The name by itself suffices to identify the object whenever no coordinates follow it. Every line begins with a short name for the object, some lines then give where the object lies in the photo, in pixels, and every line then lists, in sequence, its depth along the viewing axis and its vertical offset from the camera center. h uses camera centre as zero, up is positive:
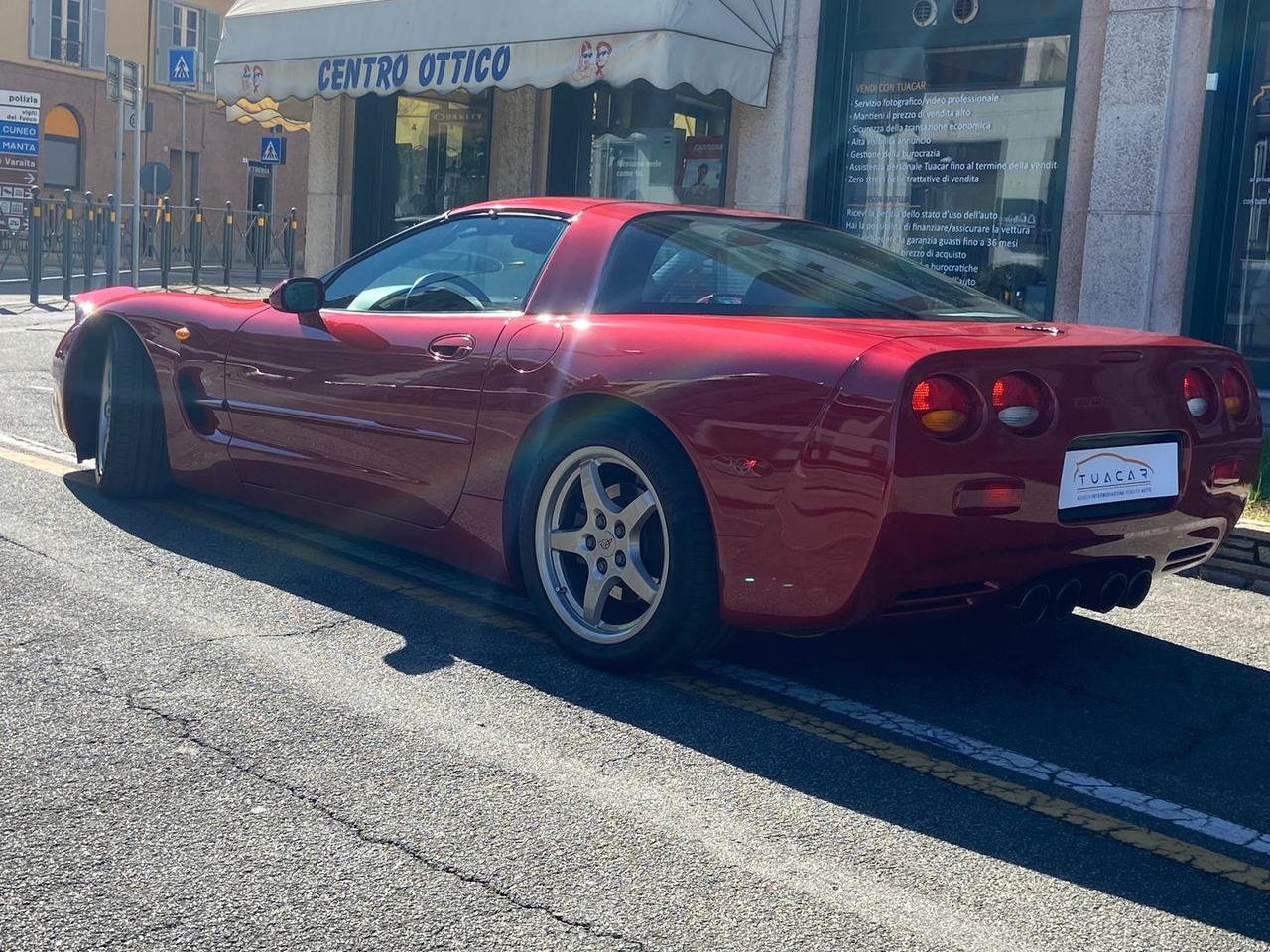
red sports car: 3.55 -0.39
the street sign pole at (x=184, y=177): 37.09 +1.57
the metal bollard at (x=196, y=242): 22.59 -0.01
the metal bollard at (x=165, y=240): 20.33 +0.00
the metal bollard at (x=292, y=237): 24.50 +0.16
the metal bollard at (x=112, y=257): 18.31 -0.26
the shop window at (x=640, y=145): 12.59 +1.03
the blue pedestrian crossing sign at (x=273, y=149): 26.94 +1.68
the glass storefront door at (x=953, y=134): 10.44 +1.06
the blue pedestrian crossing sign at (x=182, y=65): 20.81 +2.31
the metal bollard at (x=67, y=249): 18.80 -0.18
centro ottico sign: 11.50 +1.40
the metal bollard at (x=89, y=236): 19.72 -0.01
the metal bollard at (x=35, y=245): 18.45 -0.16
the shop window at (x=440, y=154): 14.23 +0.95
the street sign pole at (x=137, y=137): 18.36 +1.19
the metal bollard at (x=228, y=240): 22.78 +0.05
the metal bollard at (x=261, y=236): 24.42 +0.16
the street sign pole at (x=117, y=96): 18.11 +1.62
